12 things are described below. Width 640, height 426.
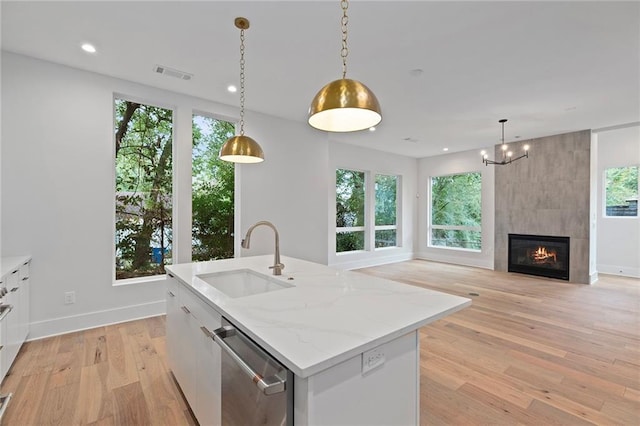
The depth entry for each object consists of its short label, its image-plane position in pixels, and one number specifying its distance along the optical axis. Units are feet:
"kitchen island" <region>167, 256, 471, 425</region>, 3.05
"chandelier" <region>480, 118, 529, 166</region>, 19.66
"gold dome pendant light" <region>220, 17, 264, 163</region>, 7.31
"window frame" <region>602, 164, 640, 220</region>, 19.88
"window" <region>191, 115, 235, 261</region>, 13.51
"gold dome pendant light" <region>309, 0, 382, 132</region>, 4.11
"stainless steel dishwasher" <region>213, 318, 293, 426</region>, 3.04
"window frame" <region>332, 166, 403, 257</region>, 23.36
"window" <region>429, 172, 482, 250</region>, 23.24
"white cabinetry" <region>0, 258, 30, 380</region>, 6.98
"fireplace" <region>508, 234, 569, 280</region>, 18.53
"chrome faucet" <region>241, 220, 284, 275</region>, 6.62
